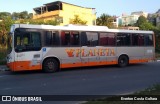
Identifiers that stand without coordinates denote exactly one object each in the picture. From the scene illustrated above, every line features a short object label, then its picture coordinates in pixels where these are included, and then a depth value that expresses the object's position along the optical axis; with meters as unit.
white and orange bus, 17.33
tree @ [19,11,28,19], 99.92
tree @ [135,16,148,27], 114.59
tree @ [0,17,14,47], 31.20
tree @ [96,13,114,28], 60.42
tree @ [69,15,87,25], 50.28
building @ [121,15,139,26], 161.06
